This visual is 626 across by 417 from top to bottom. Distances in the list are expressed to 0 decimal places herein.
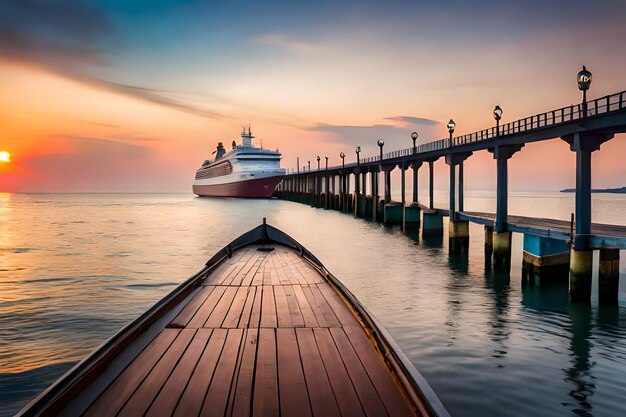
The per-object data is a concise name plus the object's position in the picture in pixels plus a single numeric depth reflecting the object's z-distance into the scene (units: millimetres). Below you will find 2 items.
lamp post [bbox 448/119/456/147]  28219
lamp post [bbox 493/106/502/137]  21594
